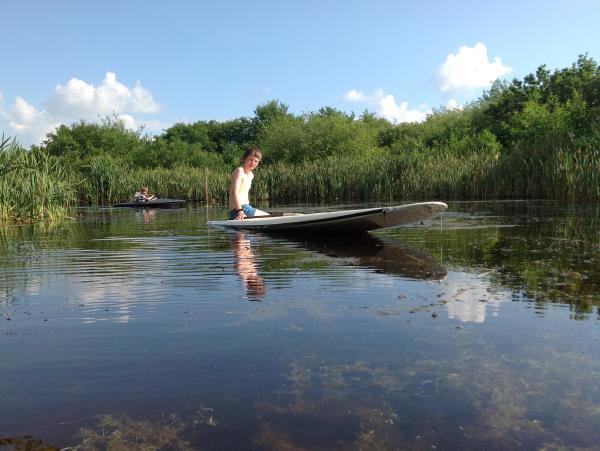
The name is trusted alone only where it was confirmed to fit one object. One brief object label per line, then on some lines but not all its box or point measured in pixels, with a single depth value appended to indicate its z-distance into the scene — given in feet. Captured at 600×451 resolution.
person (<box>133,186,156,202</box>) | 71.15
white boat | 24.14
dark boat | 70.59
